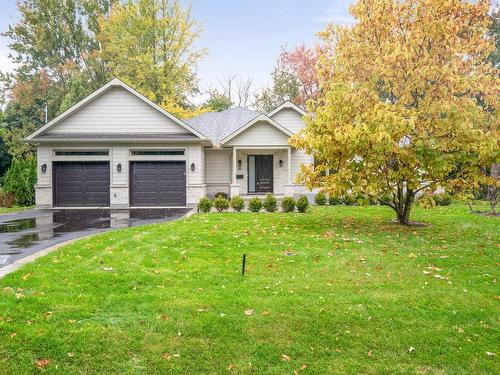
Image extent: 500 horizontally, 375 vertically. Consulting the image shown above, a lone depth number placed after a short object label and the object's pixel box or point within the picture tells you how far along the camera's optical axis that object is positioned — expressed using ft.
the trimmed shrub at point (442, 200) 55.11
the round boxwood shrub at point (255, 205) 47.24
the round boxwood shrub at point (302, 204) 46.37
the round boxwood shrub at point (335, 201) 55.56
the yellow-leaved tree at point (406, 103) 29.50
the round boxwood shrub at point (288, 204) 46.88
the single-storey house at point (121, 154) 57.26
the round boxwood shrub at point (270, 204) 47.78
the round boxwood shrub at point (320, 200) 55.30
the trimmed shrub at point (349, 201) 53.41
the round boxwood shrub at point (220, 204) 46.86
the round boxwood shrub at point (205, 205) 46.34
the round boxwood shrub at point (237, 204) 47.65
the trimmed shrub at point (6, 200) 58.95
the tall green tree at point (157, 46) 94.99
